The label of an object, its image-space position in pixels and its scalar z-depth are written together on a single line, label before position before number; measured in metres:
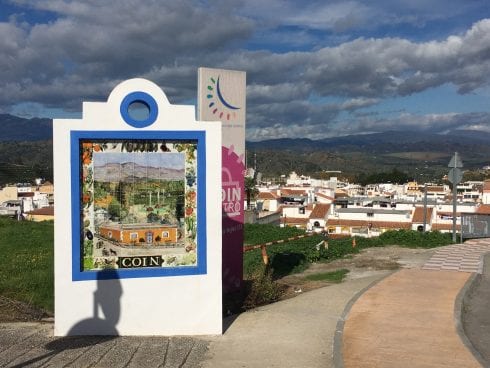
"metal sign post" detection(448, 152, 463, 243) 17.41
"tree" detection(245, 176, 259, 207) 44.10
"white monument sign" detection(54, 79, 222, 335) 7.66
